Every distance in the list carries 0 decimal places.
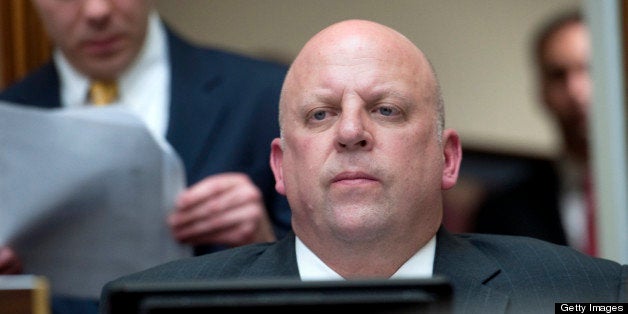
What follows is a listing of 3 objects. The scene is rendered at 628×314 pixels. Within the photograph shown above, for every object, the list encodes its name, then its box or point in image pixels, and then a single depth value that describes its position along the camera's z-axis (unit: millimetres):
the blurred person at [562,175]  8133
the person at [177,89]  6156
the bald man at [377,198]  4652
